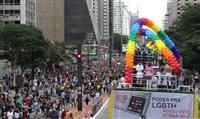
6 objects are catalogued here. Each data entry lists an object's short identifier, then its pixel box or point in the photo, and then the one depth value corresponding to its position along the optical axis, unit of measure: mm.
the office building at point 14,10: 90562
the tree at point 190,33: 45112
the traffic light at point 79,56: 33438
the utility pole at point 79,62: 33438
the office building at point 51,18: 130375
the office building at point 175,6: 182375
